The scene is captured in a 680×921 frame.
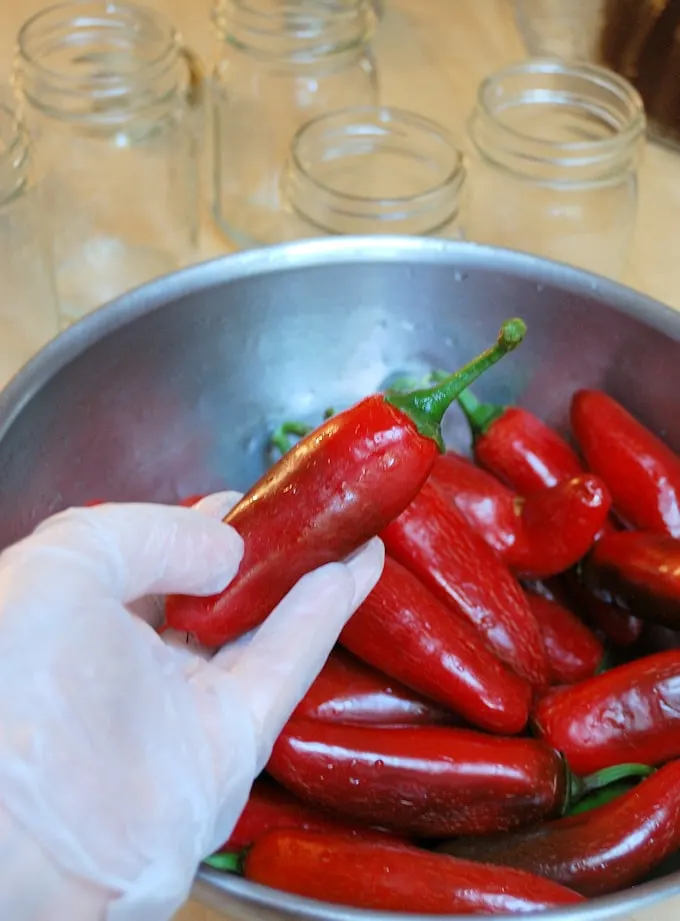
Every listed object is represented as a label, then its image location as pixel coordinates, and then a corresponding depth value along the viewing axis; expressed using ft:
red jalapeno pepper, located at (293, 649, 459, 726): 2.18
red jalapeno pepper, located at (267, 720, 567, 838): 2.01
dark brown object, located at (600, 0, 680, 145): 3.80
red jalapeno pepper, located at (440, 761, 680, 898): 1.94
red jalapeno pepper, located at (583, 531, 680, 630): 2.29
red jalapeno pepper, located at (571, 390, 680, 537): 2.59
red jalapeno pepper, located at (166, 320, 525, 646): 1.89
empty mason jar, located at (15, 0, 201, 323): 3.20
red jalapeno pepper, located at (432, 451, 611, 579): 2.42
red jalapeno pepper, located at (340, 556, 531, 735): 2.13
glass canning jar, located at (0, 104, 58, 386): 2.91
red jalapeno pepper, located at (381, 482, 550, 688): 2.31
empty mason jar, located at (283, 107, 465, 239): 3.03
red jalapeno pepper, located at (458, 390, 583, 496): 2.74
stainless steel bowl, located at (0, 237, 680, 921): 2.38
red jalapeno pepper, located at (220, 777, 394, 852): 2.02
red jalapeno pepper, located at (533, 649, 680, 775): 2.15
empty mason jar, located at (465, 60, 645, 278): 3.24
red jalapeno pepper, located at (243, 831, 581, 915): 1.77
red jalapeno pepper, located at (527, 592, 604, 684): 2.44
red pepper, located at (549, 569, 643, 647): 2.55
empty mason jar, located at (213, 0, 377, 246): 3.53
